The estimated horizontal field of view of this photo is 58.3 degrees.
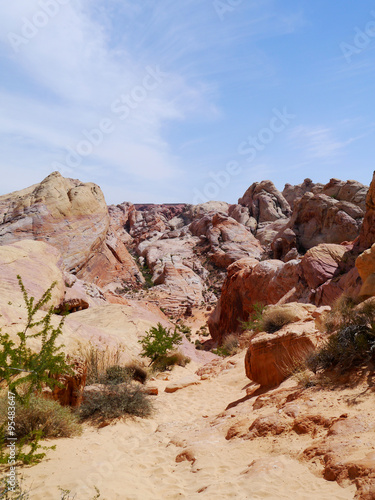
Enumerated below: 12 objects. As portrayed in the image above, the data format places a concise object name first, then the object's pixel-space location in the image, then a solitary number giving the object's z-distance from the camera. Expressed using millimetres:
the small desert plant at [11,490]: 3121
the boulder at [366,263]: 10195
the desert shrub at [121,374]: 7879
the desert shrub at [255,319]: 13850
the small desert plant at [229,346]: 15320
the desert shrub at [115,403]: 6523
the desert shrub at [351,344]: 5230
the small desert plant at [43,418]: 4789
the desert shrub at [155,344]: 11805
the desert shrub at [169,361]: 12347
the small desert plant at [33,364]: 3708
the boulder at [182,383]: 9562
